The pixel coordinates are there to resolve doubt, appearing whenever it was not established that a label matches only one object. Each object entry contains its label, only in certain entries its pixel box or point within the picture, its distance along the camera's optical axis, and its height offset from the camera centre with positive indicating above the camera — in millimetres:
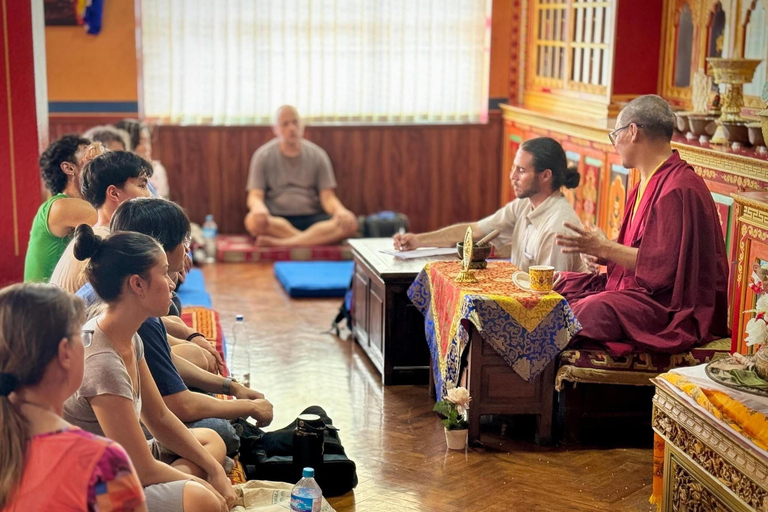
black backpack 3443 -1382
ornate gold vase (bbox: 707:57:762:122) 4969 -130
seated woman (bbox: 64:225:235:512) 2482 -758
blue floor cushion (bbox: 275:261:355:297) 6582 -1515
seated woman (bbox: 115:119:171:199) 6090 -535
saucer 3969 -911
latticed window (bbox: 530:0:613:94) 6745 +34
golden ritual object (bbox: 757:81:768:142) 4109 -265
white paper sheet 4949 -977
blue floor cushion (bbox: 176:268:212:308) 5668 -1405
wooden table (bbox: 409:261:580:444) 3881 -1109
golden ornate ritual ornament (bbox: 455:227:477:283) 4145 -879
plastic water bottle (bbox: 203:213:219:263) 7664 -1428
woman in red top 1885 -706
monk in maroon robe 4020 -872
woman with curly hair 4031 -645
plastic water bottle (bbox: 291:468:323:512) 2951 -1279
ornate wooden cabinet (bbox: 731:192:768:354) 3645 -695
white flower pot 3988 -1484
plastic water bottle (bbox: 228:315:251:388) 4426 -1525
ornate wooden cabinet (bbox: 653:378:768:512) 2752 -1151
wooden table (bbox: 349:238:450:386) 4711 -1258
